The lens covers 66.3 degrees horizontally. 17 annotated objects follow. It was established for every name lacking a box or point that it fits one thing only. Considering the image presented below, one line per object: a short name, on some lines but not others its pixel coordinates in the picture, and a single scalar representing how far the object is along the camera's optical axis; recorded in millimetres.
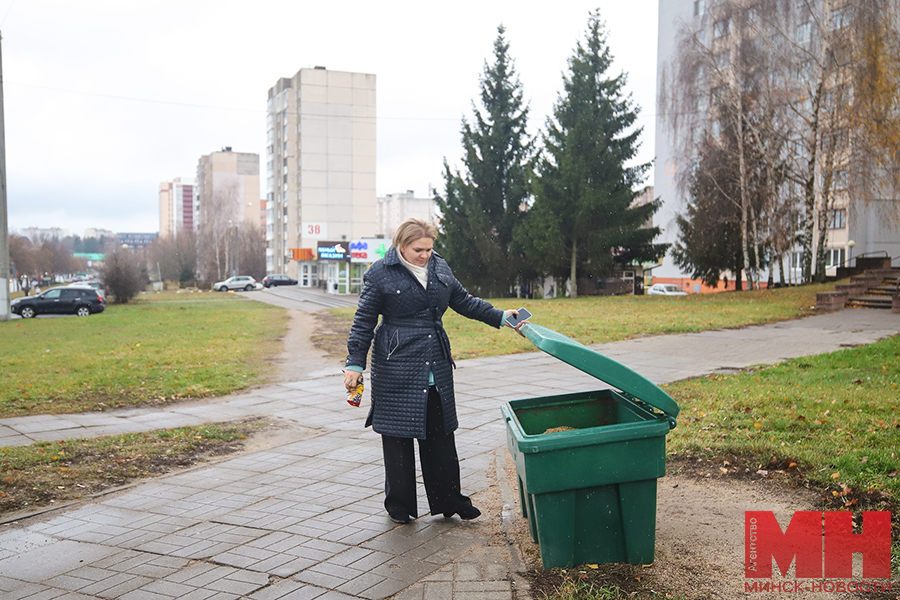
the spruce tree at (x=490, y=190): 38062
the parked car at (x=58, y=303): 30562
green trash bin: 3232
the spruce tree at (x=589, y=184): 32406
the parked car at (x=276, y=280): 72750
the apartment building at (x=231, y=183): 103225
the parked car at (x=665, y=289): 44488
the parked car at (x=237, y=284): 65562
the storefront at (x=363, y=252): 50469
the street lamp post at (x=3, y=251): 24938
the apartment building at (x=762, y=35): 24828
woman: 4121
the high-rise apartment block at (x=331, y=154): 80938
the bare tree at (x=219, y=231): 93875
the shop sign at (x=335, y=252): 50622
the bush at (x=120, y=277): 38719
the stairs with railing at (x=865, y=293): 20859
